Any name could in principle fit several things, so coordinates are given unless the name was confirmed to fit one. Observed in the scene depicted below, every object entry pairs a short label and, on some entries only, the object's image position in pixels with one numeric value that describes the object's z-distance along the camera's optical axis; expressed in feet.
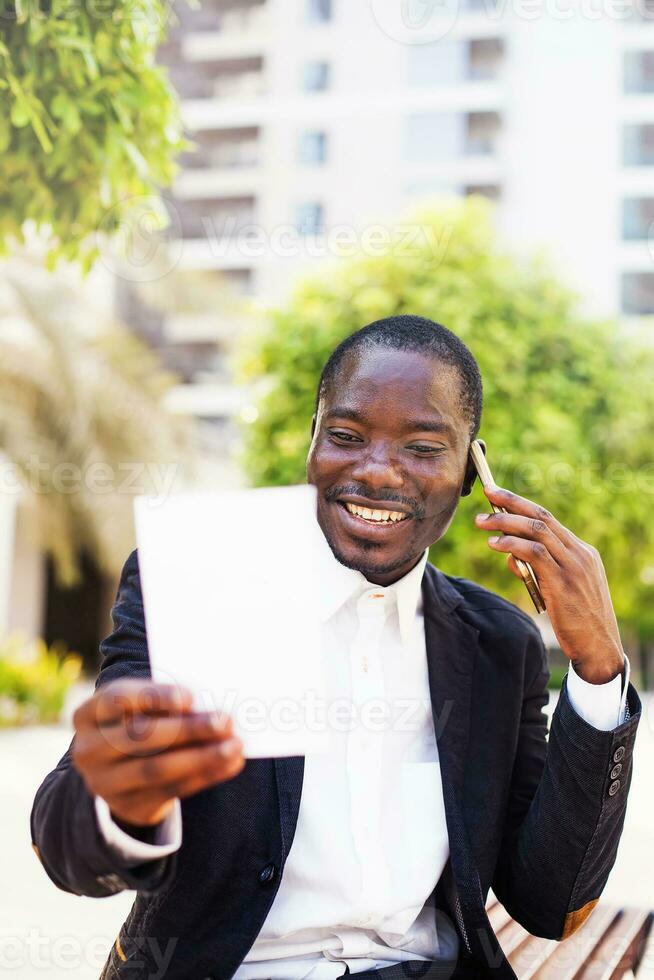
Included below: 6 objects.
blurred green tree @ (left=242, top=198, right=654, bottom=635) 37.37
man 5.45
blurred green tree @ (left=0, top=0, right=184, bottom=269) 8.07
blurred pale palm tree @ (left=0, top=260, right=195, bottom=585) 41.32
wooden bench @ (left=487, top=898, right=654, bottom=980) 7.31
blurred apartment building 101.19
